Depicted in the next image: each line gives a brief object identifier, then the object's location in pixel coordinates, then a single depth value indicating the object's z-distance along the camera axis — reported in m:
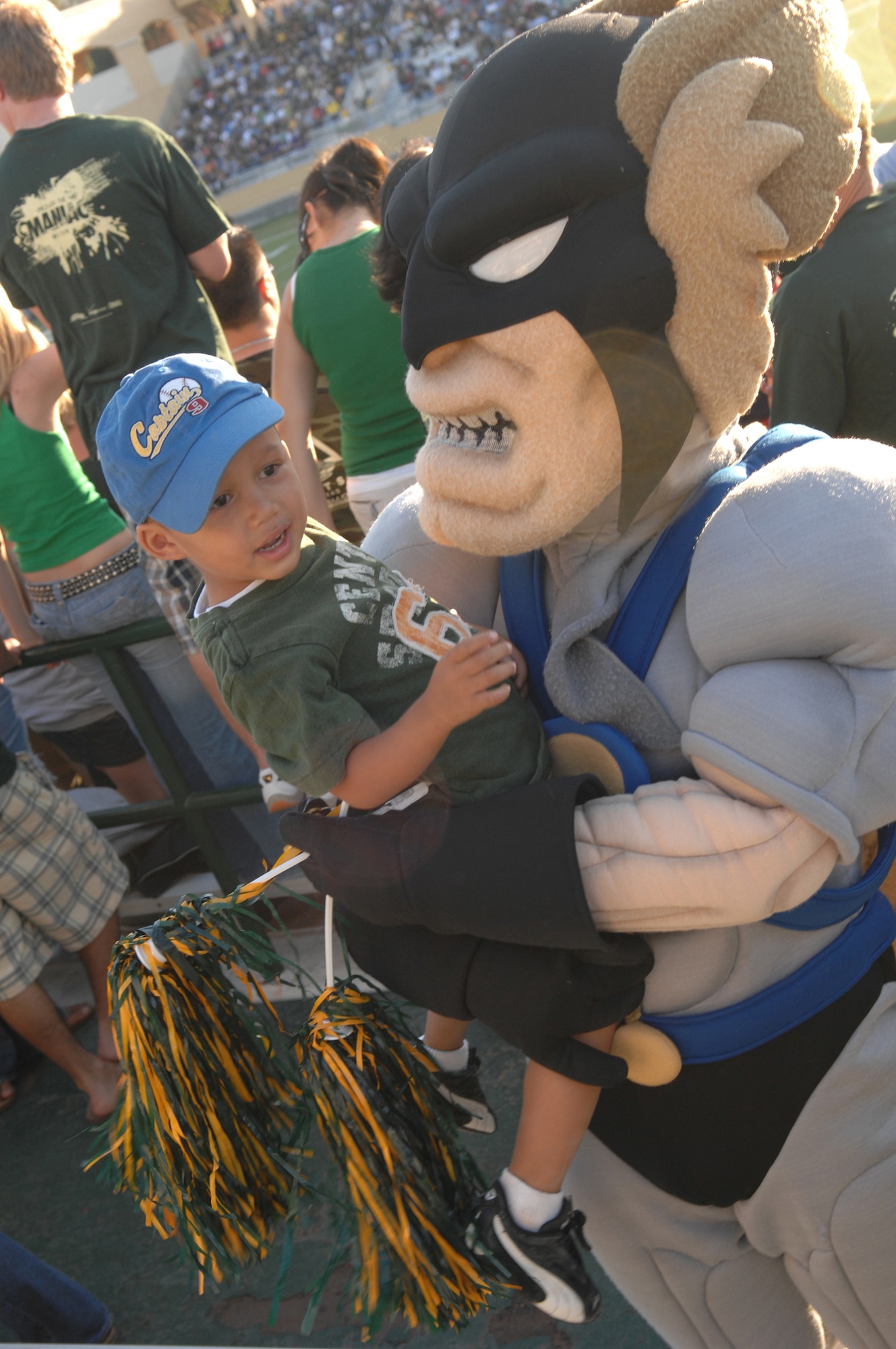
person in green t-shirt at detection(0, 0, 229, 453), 2.76
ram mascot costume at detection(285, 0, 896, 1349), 1.00
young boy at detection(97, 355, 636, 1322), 1.21
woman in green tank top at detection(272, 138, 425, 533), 2.96
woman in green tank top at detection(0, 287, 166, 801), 2.89
